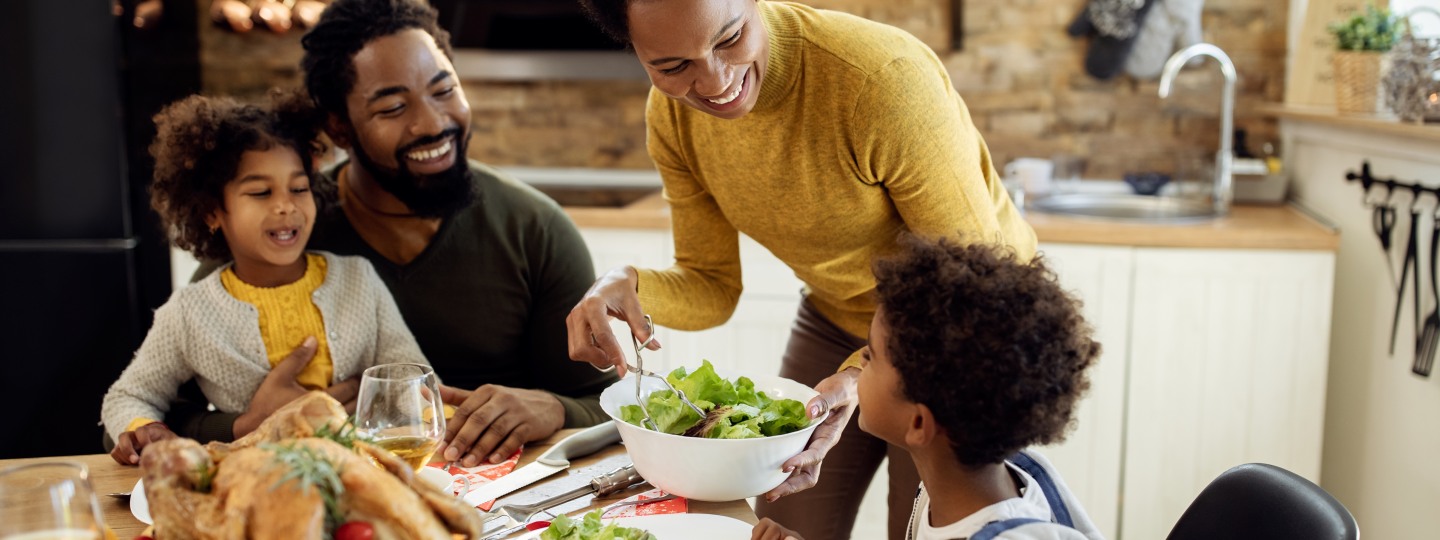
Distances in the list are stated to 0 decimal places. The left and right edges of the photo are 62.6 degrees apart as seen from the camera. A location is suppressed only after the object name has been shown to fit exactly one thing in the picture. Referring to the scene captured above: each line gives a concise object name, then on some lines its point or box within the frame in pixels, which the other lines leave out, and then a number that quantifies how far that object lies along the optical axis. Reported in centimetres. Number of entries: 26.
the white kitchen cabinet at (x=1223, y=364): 258
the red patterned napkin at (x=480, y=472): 131
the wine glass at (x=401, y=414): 115
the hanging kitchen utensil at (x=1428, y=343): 206
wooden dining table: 119
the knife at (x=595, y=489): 119
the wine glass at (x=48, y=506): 80
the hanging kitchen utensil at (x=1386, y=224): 227
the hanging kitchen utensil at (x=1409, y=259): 215
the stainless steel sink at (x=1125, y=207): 286
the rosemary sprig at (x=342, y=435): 100
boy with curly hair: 107
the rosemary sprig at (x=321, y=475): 84
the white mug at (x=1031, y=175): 304
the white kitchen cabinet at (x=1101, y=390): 264
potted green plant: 238
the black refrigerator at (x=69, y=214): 291
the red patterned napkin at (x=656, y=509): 121
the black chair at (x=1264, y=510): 109
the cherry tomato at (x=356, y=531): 85
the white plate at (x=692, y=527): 112
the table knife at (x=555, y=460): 125
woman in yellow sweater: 132
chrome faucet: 278
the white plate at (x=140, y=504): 116
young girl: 158
